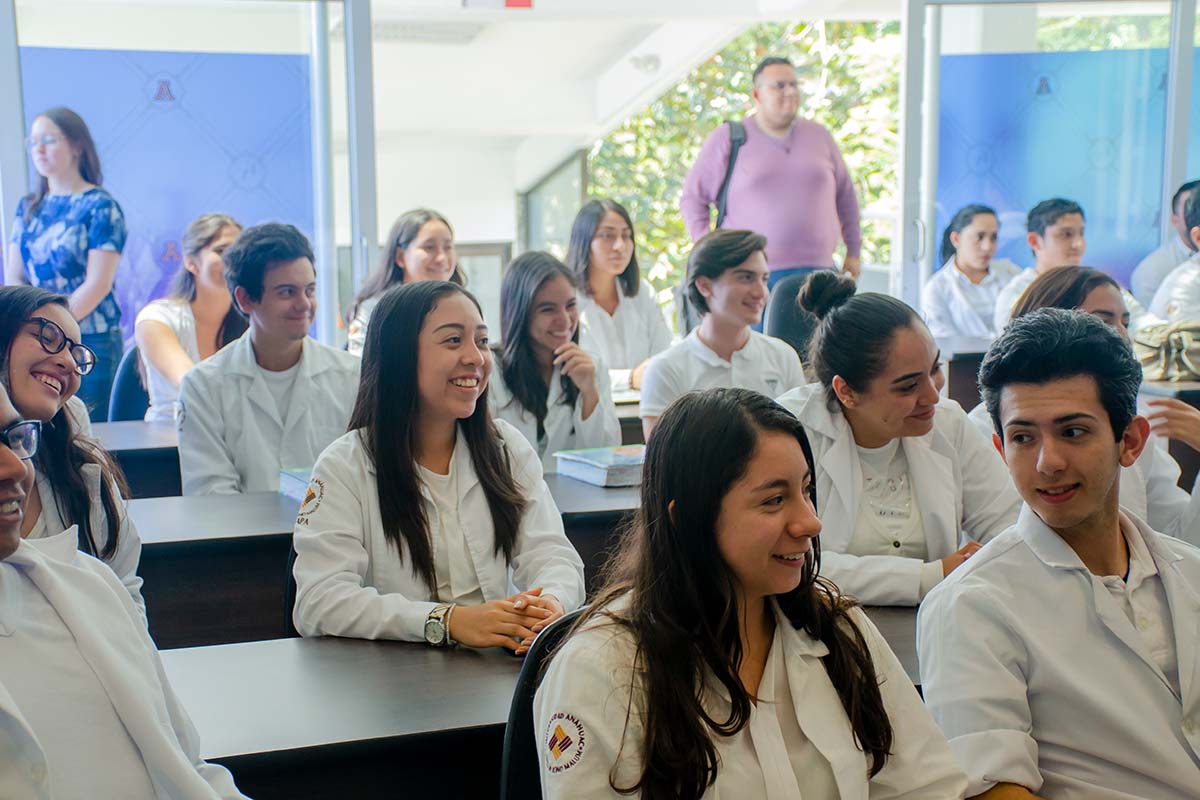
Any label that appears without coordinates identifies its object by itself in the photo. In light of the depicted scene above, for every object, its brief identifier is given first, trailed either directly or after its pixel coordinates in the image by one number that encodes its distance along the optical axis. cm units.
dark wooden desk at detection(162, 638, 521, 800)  157
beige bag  422
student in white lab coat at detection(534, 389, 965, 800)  134
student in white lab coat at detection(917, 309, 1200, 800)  157
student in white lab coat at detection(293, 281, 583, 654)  221
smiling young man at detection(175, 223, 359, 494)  343
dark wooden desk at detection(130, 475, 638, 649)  251
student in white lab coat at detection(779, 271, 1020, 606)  250
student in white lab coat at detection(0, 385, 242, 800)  136
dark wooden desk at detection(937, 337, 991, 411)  518
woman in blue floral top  491
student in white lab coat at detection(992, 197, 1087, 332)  617
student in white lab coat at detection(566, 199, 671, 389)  530
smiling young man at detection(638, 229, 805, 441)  392
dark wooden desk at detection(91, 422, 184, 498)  350
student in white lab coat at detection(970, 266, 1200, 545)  259
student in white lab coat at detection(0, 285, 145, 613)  226
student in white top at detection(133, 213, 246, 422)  431
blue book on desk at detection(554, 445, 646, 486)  312
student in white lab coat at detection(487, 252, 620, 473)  378
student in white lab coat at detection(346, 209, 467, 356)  498
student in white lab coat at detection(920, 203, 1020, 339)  616
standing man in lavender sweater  579
